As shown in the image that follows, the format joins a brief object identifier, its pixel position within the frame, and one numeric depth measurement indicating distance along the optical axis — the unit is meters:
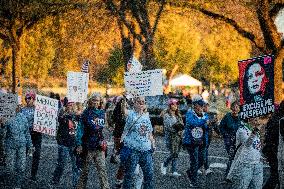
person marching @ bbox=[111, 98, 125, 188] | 12.40
